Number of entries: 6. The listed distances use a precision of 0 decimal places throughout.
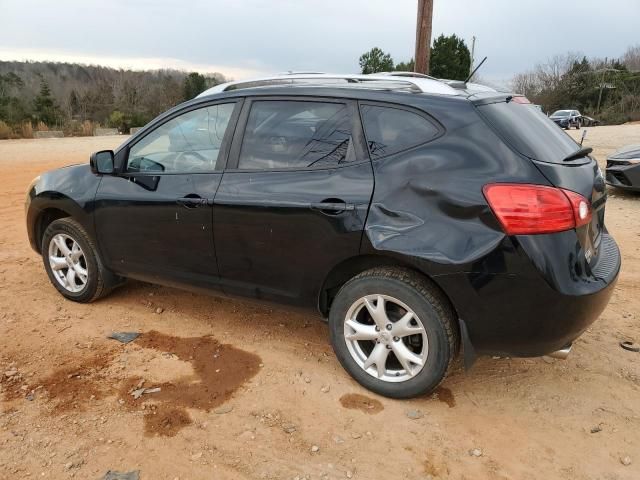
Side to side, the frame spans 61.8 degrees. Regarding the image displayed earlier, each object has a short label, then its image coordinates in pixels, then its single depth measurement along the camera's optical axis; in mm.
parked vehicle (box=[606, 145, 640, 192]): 8242
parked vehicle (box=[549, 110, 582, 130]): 32688
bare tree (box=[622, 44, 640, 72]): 65125
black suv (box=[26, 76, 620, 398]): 2598
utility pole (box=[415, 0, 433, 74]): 7965
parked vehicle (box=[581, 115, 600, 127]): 40306
